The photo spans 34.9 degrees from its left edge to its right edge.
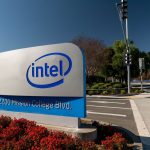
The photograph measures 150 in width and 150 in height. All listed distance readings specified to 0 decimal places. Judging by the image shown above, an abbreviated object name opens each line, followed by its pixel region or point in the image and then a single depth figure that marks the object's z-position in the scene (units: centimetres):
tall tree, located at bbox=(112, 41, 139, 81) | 4191
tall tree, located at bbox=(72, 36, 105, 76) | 4219
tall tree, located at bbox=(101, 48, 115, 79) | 4361
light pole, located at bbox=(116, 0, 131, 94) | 2044
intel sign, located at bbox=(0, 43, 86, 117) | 764
